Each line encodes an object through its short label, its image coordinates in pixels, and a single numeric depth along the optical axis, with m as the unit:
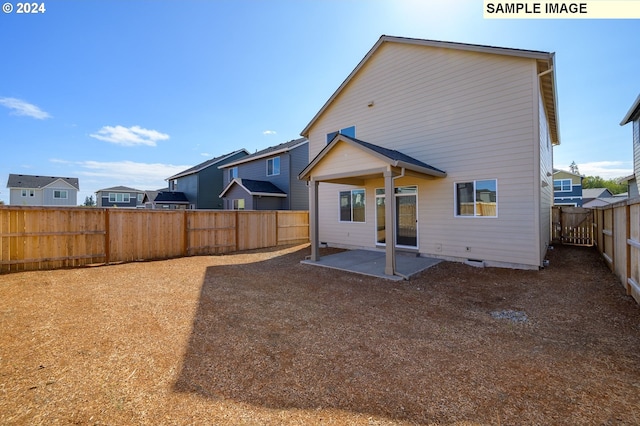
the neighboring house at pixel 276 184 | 19.83
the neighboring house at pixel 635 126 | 12.72
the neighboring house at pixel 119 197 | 43.03
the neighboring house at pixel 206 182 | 26.39
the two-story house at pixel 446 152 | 7.92
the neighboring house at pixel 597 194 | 41.47
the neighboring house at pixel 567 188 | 34.75
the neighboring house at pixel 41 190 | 37.91
